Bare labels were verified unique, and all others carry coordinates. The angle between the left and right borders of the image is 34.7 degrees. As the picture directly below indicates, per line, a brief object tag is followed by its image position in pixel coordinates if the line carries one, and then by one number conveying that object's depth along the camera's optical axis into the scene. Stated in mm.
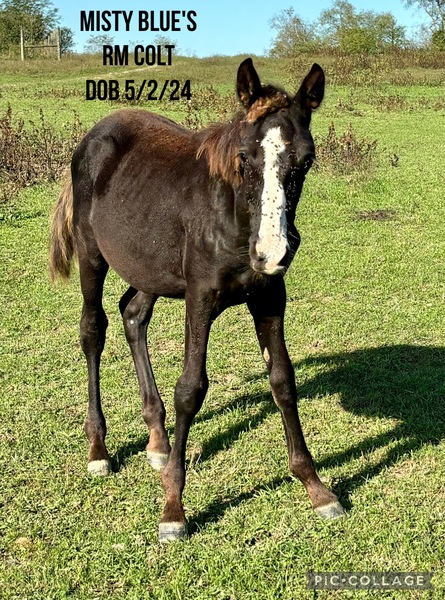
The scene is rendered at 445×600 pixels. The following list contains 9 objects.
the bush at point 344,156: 12336
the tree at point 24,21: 48750
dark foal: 3035
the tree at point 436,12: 49938
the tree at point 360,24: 52616
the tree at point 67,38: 53444
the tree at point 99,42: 40628
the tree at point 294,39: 40159
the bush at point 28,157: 11953
